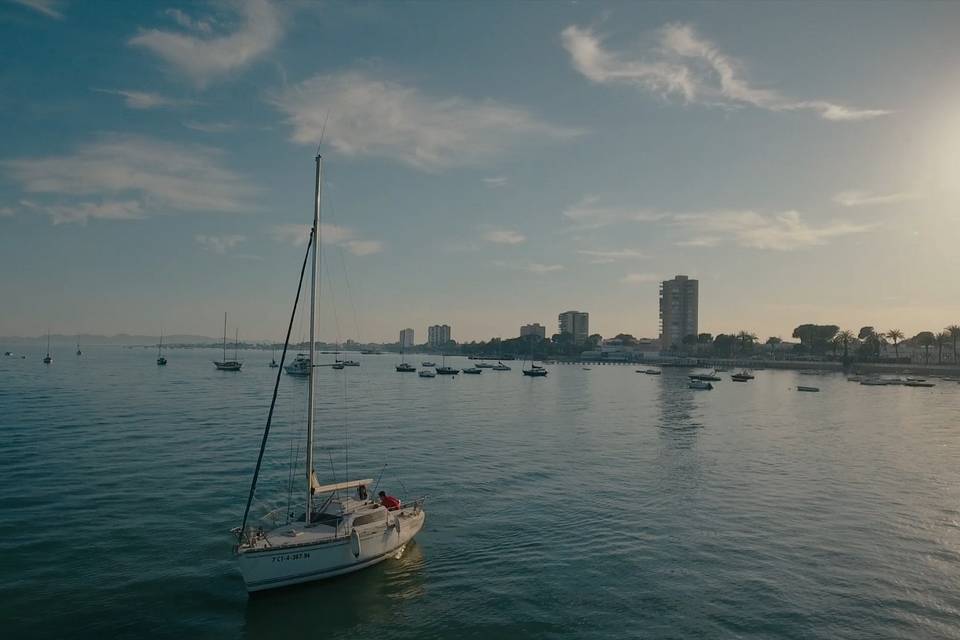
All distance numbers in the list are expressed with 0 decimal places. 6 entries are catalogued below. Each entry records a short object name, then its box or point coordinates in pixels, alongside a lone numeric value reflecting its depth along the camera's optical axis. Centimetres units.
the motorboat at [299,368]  16314
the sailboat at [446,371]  18965
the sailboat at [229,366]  18375
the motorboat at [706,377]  17535
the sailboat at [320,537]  2439
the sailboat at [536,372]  19238
